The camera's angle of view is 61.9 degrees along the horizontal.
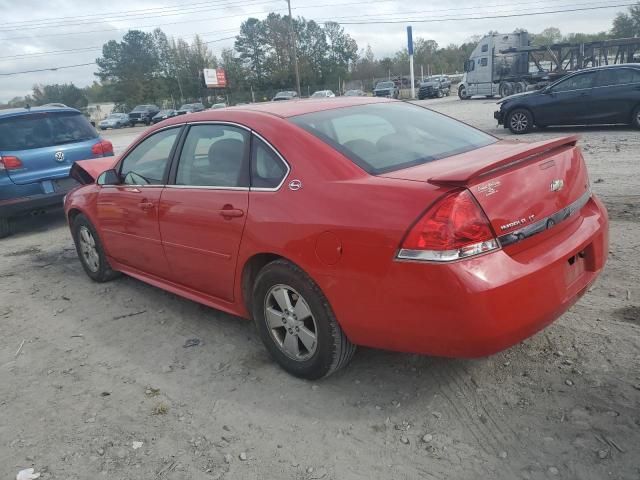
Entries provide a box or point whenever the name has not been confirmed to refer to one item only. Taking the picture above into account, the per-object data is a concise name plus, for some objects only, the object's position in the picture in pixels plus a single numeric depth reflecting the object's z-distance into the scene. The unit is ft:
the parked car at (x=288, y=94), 158.92
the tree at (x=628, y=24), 214.48
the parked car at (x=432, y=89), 144.87
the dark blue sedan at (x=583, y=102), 37.96
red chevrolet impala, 7.89
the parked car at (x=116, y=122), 156.04
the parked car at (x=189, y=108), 148.89
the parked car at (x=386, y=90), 145.38
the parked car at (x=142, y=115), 158.30
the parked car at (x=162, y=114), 150.41
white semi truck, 83.46
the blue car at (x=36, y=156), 23.72
